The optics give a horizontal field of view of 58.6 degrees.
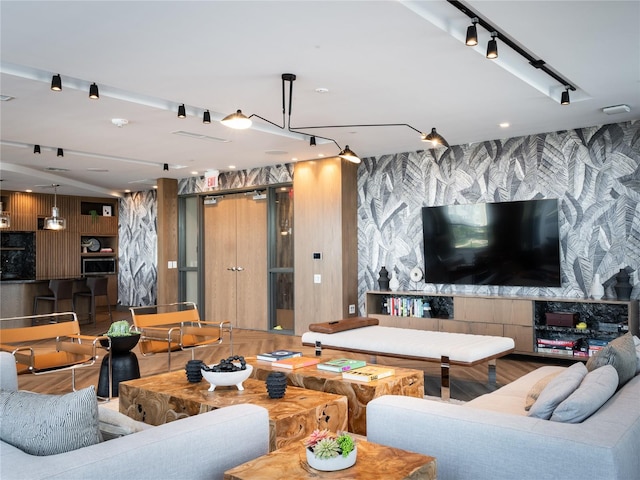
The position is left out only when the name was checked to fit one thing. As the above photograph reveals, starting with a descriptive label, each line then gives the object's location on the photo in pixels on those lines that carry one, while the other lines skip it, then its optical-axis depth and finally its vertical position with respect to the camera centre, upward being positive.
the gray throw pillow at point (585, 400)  2.36 -0.63
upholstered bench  4.82 -0.82
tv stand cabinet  6.50 -0.78
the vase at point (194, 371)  3.90 -0.77
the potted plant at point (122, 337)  5.07 -0.69
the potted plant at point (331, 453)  2.11 -0.73
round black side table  5.09 -0.95
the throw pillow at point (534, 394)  2.97 -0.74
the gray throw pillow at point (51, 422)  1.89 -0.54
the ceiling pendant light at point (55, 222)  10.71 +0.73
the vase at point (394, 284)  8.13 -0.41
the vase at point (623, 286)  6.26 -0.38
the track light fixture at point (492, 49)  3.83 +1.38
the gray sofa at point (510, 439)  2.12 -0.75
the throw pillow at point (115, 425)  2.22 -0.66
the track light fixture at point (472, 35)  3.64 +1.40
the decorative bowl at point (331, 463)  2.11 -0.76
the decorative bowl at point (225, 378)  3.61 -0.76
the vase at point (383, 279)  8.20 -0.34
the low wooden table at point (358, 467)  2.06 -0.79
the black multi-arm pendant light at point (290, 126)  4.64 +1.44
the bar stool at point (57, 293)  10.17 -0.58
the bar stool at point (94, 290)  10.73 -0.58
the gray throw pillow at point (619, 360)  2.98 -0.57
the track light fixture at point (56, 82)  4.62 +1.45
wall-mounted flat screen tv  6.96 +0.13
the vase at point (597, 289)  6.45 -0.42
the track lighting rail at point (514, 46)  3.61 +1.54
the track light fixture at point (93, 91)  4.85 +1.44
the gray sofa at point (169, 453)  1.78 -0.66
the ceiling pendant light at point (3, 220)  10.36 +0.76
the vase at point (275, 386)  3.47 -0.78
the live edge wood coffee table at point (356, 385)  3.90 -0.92
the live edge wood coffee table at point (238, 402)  3.13 -0.88
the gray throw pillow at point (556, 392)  2.45 -0.63
